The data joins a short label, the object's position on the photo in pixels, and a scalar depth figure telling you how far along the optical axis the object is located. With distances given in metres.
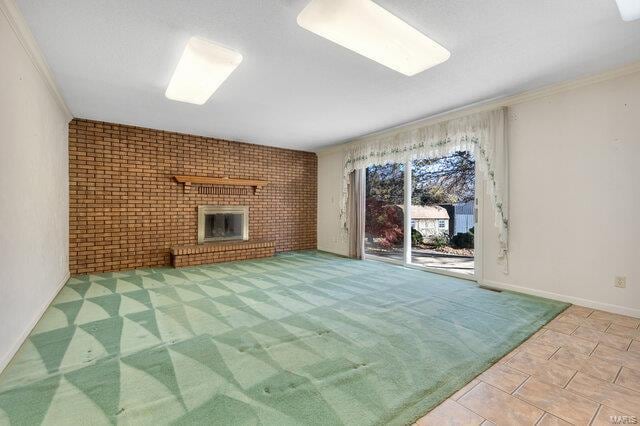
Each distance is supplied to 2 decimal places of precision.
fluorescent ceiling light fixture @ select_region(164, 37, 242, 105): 2.35
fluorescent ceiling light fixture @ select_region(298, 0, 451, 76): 1.79
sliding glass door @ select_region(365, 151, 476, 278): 4.27
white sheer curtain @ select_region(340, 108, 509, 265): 3.57
